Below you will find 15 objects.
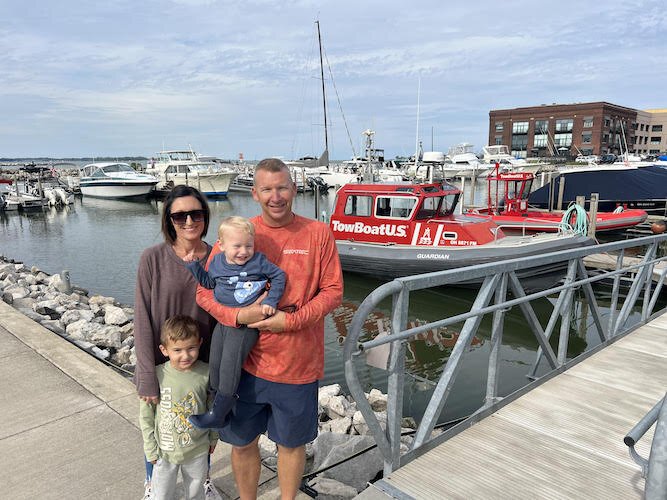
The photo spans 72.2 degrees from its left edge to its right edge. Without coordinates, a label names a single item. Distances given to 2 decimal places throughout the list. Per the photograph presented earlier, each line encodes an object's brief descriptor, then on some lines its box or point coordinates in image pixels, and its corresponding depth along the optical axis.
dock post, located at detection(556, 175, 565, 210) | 20.31
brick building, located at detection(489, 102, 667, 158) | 83.50
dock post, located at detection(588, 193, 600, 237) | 14.66
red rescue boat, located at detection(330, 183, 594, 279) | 10.66
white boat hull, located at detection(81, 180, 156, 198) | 38.75
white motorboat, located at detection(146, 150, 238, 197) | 41.81
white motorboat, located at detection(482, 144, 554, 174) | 51.74
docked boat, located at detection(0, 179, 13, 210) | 30.25
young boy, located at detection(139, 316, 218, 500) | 2.30
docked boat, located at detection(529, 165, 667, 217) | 18.66
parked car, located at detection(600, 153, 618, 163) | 56.17
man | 2.15
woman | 2.34
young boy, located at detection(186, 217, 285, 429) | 2.04
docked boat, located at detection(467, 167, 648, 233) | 15.02
